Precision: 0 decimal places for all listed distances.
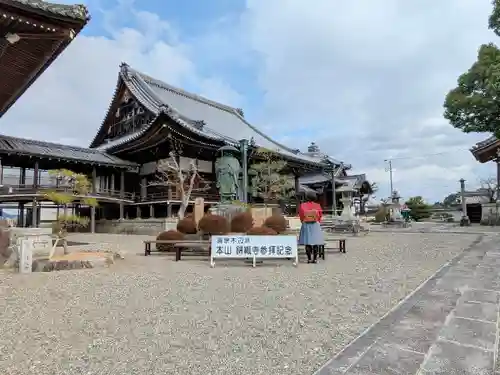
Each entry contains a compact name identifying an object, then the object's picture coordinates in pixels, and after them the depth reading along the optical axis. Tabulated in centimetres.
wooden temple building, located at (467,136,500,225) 2397
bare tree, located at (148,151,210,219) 2214
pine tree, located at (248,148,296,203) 2609
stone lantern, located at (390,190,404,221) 2945
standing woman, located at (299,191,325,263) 841
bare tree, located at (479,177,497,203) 2980
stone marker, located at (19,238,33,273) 773
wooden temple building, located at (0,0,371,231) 2242
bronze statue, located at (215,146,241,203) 1283
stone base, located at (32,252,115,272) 795
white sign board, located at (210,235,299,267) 822
